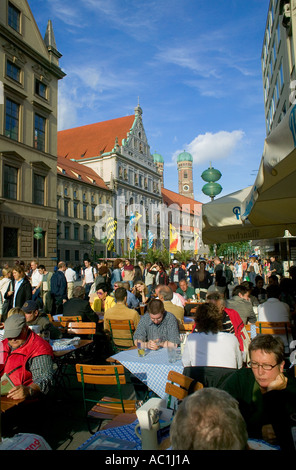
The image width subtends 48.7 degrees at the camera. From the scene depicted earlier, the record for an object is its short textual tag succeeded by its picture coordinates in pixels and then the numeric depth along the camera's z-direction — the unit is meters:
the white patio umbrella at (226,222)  5.80
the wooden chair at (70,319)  6.29
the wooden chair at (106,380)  3.34
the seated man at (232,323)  4.24
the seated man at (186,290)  10.05
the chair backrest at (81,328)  5.77
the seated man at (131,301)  7.76
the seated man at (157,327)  4.67
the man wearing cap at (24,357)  3.29
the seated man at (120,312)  5.89
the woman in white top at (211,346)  3.42
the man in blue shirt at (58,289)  10.51
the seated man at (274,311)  5.25
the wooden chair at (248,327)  5.50
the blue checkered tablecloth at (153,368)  3.74
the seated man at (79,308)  6.41
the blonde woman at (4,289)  8.50
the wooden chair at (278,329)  5.02
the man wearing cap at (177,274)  15.69
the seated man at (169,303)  5.96
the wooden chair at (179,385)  2.67
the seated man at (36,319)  4.82
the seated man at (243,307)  5.89
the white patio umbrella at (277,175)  2.17
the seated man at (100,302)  8.18
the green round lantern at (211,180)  6.80
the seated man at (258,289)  8.58
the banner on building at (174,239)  27.39
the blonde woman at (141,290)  9.93
